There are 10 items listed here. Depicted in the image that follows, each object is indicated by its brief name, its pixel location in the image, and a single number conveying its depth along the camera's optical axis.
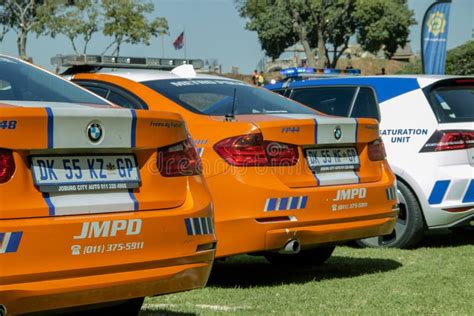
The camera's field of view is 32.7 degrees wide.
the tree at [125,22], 44.72
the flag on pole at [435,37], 17.84
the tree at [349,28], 67.56
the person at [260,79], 27.67
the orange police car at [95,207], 3.21
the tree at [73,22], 44.81
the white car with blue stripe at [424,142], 6.95
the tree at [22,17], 45.75
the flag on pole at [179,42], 43.78
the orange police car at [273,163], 5.12
